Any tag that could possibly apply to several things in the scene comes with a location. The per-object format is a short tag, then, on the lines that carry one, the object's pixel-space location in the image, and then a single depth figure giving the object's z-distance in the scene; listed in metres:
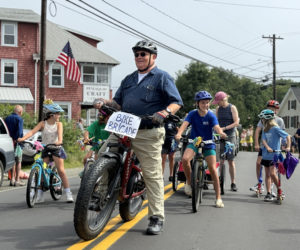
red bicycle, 4.71
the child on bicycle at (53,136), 7.73
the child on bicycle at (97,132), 8.79
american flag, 23.28
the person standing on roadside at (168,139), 10.21
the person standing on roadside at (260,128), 9.16
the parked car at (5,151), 10.21
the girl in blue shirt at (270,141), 8.52
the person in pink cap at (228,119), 9.68
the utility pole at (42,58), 18.66
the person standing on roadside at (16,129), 11.19
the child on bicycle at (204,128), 7.67
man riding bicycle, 5.55
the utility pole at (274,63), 45.36
